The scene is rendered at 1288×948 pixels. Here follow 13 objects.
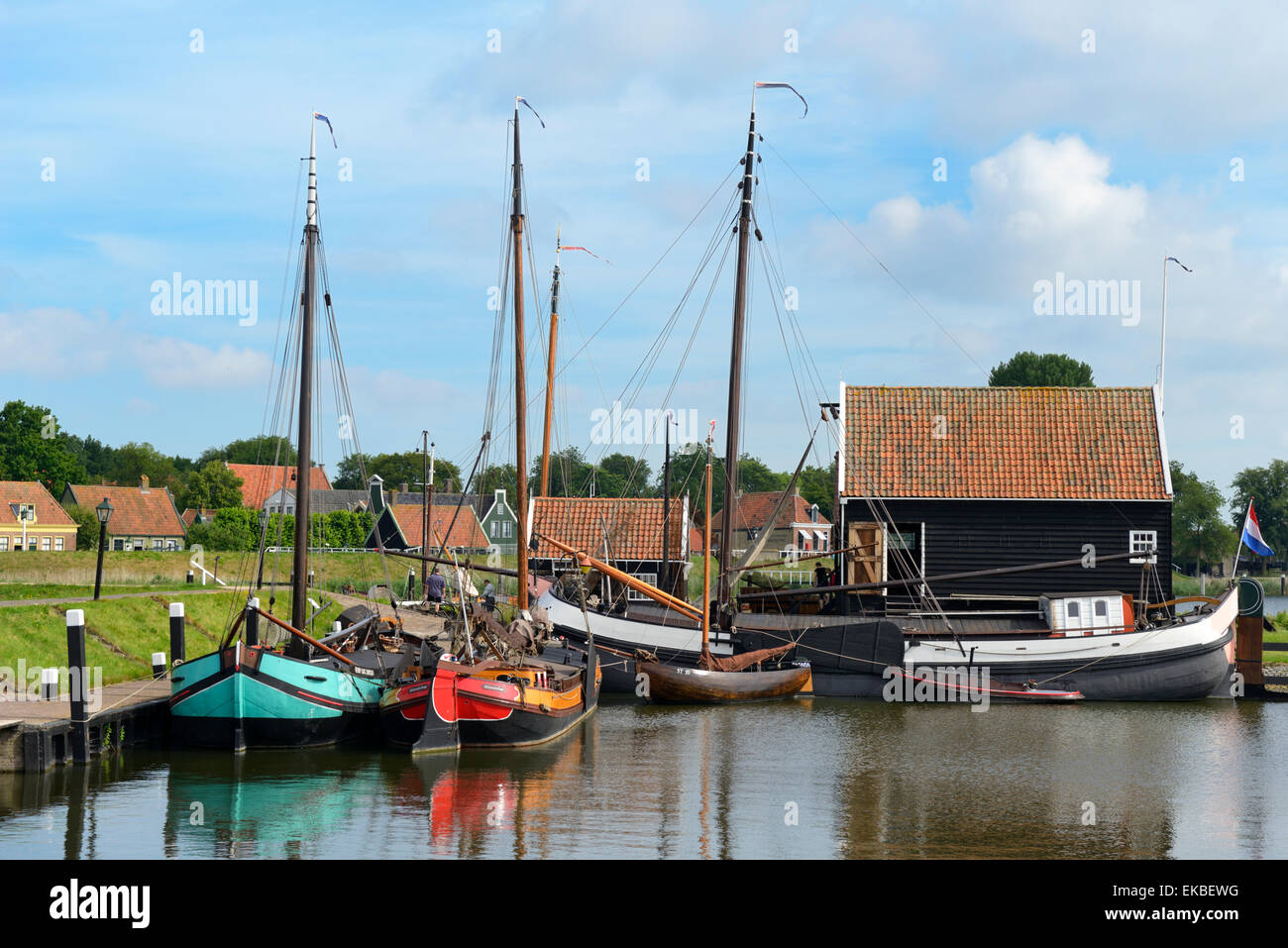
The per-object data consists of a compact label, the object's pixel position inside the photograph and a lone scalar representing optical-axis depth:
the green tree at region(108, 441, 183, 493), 126.38
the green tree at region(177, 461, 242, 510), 104.56
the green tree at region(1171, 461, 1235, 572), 101.62
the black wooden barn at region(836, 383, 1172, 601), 35.16
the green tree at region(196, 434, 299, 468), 139.75
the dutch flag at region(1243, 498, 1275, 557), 33.22
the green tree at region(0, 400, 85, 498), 91.44
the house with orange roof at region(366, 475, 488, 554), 86.06
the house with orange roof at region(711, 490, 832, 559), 98.88
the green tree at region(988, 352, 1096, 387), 83.56
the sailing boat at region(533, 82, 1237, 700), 30.44
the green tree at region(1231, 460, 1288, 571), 114.94
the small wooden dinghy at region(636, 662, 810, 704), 29.94
